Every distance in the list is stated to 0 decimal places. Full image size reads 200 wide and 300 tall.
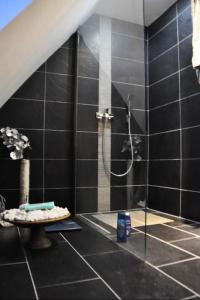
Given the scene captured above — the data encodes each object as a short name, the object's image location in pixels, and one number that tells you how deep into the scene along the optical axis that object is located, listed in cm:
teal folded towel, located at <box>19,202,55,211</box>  169
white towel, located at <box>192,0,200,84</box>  207
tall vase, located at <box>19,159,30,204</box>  235
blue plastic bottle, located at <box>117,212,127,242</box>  177
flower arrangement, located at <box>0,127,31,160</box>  241
